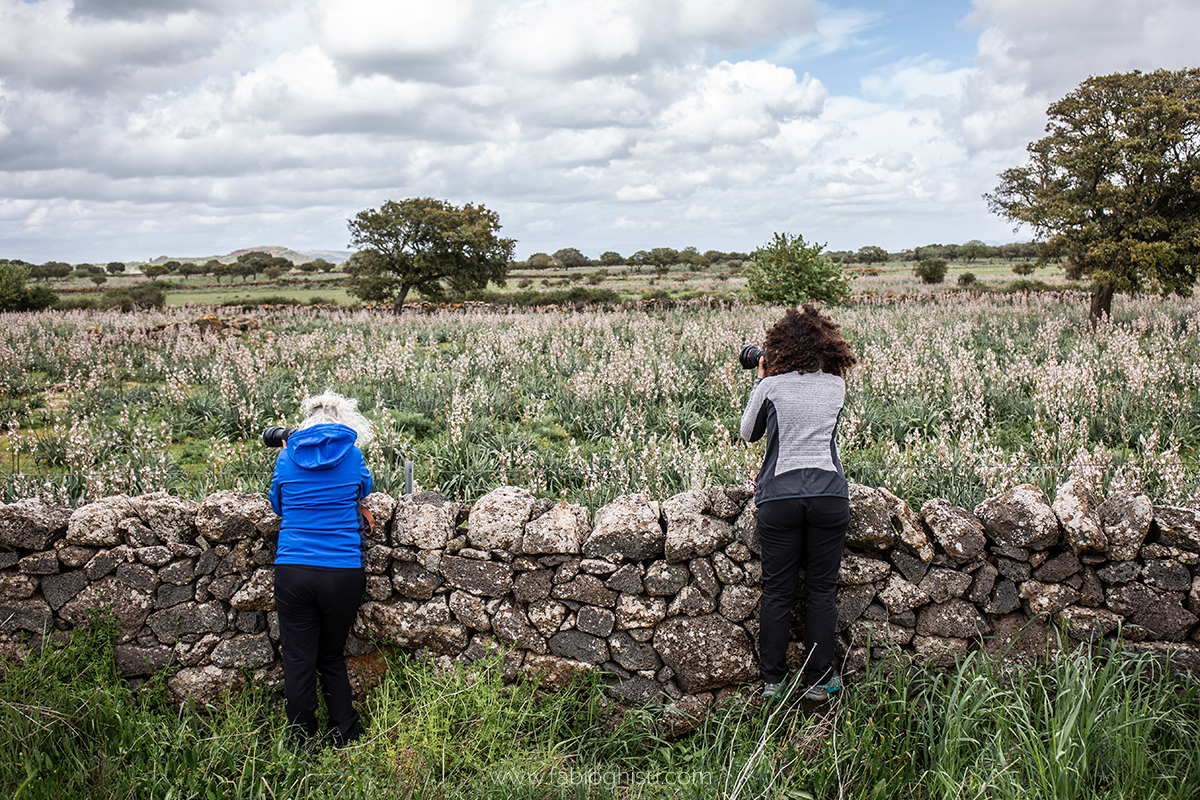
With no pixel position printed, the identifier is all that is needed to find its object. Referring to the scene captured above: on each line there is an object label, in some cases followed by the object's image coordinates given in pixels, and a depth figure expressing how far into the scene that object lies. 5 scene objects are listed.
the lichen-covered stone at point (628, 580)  4.03
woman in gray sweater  3.57
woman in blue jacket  3.69
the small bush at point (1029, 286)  28.70
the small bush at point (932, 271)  38.81
